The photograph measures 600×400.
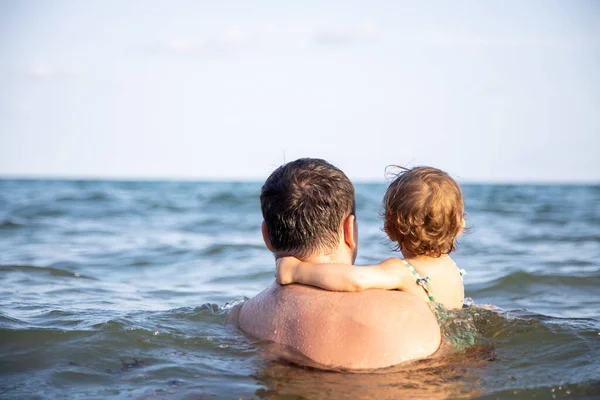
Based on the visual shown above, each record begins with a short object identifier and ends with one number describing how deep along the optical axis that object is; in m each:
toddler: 3.42
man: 2.87
